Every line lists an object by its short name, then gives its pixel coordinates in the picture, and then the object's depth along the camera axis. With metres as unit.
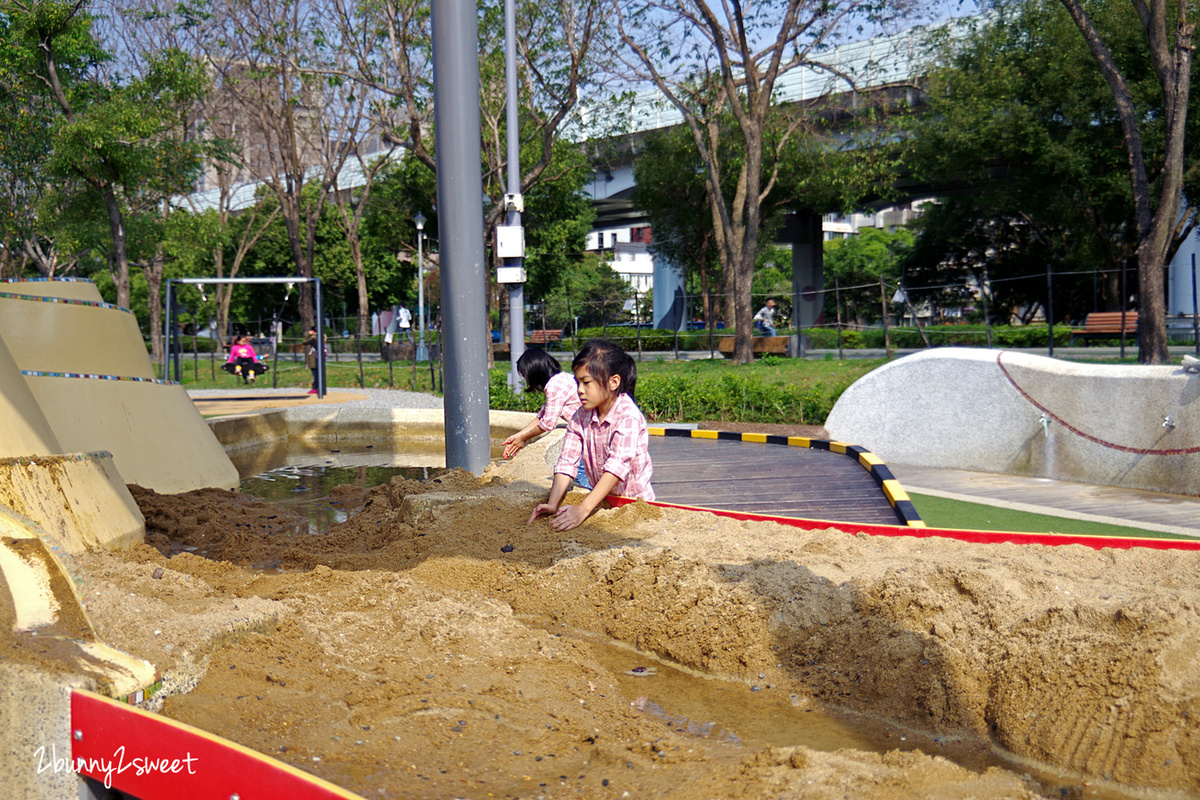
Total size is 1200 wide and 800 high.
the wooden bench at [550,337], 30.19
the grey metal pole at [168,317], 17.66
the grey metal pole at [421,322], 29.89
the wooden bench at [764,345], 25.53
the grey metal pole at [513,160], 14.56
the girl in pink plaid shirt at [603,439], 4.97
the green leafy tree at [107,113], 18.81
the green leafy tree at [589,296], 29.19
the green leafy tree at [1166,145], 12.05
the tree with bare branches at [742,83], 19.34
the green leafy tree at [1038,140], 26.36
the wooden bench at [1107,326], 22.03
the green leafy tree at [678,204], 34.94
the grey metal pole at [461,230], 7.12
